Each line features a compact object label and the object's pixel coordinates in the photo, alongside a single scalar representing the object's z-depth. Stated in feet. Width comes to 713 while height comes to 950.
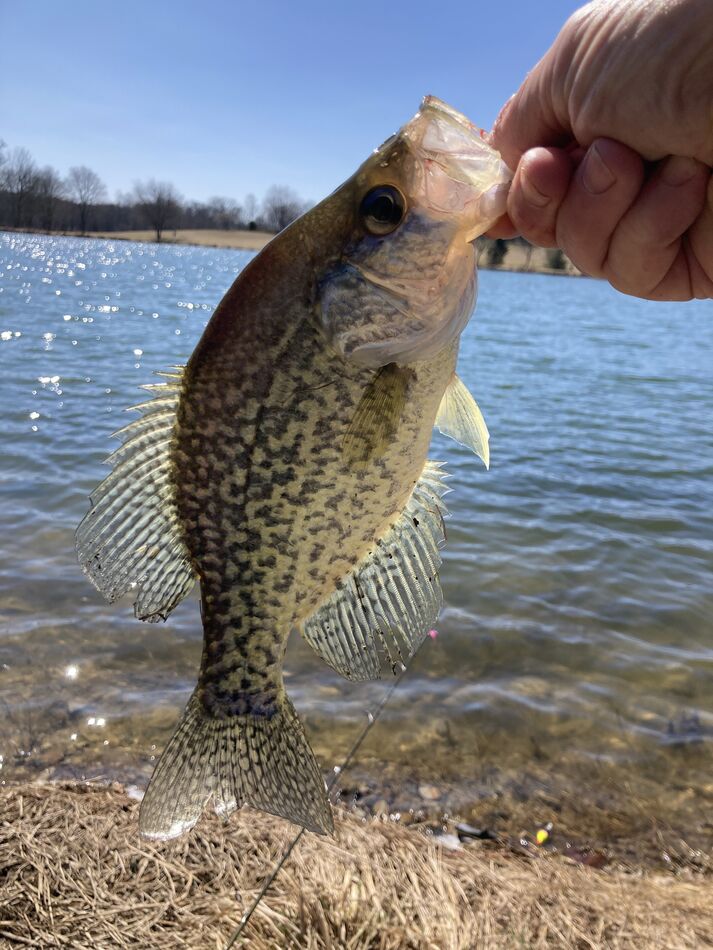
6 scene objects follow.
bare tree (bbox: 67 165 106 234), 396.90
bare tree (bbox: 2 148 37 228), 339.16
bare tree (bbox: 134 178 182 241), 415.64
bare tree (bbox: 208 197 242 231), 442.50
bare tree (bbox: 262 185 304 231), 314.78
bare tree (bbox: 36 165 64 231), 355.83
